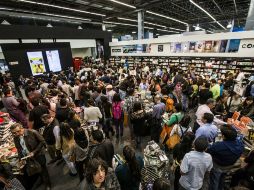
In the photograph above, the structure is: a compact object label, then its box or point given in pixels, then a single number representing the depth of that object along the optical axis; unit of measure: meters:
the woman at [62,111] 3.60
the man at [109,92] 4.84
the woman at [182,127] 2.97
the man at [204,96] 3.92
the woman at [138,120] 3.70
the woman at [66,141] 2.87
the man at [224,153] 2.22
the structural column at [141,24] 12.62
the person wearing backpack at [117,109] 4.09
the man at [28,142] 2.64
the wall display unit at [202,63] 8.34
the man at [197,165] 2.04
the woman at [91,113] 3.73
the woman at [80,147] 2.66
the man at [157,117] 3.78
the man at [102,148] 2.30
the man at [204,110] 3.42
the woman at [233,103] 4.42
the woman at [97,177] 1.67
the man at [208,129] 2.73
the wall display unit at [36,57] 8.66
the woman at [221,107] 4.23
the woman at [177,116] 3.27
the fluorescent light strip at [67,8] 9.53
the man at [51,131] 3.15
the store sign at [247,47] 7.86
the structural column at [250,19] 8.08
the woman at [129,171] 2.00
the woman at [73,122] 3.14
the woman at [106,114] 4.30
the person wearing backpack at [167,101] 4.27
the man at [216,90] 5.15
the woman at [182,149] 2.50
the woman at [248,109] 3.98
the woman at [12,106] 4.47
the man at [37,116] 3.61
